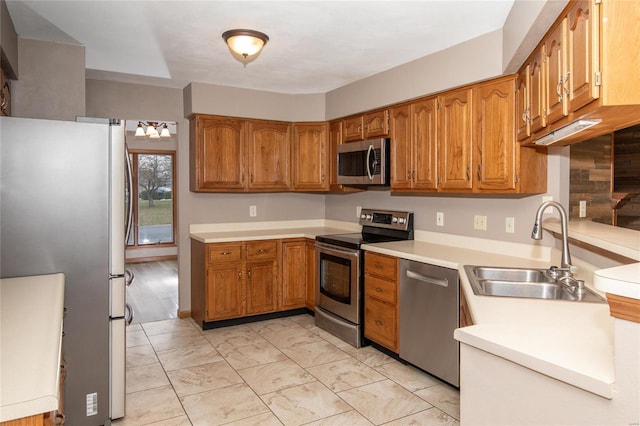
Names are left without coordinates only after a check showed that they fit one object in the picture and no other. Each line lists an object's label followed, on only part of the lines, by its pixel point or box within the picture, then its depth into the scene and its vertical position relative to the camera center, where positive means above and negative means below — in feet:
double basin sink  6.66 -1.39
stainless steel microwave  12.67 +1.24
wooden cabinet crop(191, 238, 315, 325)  13.75 -2.47
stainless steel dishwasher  9.29 -2.62
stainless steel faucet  6.95 -0.46
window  26.35 +0.23
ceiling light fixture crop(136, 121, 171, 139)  19.89 +3.40
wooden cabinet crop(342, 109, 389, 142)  12.84 +2.40
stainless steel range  12.21 -2.00
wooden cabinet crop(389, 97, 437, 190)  11.19 +1.54
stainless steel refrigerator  7.14 -0.49
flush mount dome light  9.46 +3.57
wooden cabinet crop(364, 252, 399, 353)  10.99 -2.54
